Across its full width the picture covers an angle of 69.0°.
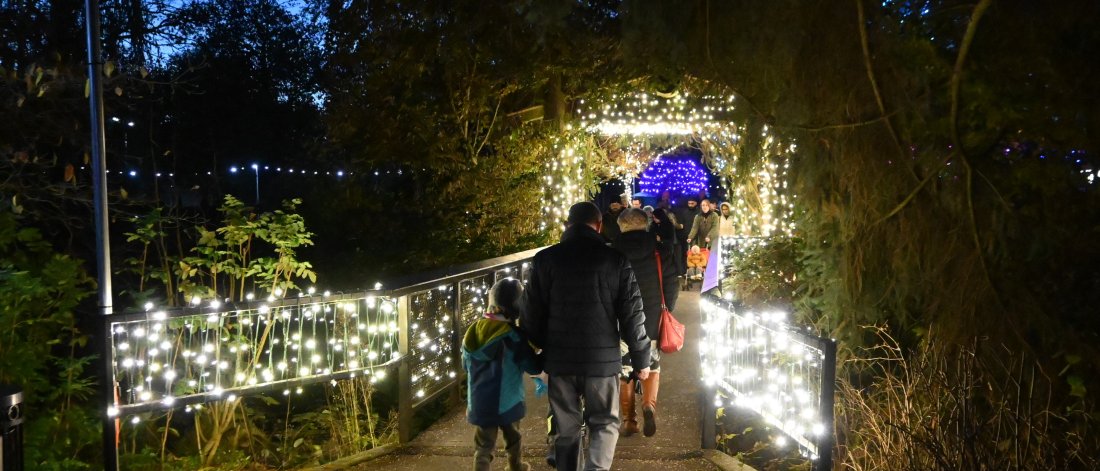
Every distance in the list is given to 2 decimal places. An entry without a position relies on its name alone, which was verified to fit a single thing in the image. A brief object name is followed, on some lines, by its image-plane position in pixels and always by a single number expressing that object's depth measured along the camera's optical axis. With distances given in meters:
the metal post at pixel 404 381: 6.24
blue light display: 27.11
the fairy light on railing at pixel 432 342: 6.54
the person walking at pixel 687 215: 16.09
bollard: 3.65
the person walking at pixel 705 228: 14.71
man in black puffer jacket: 4.53
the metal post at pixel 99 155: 5.84
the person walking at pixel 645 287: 6.04
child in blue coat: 4.68
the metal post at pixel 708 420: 5.79
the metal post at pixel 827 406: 4.17
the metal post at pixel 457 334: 7.39
